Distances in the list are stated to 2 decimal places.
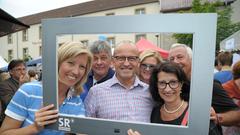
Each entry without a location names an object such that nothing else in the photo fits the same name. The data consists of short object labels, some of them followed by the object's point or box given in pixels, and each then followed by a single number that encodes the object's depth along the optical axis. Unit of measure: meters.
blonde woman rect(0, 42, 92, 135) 1.43
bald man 1.38
